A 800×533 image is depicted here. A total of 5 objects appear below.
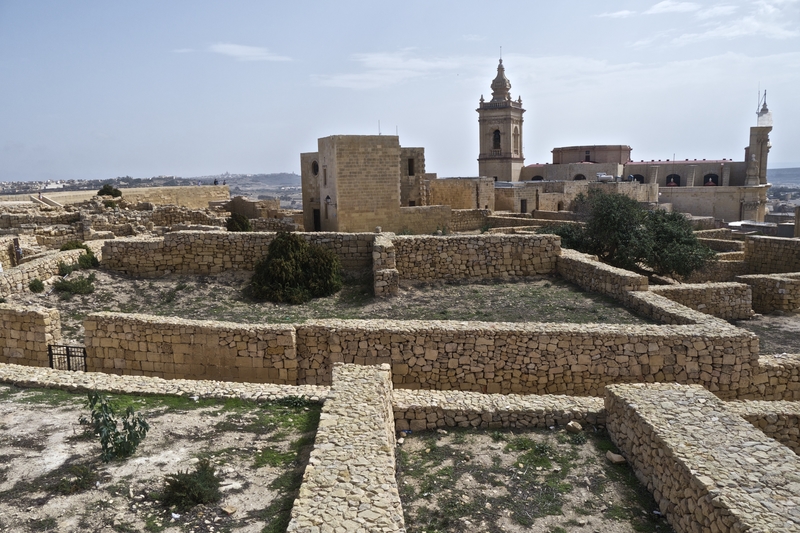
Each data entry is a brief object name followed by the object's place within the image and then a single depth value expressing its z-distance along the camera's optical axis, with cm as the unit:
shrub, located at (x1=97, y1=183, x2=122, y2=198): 3139
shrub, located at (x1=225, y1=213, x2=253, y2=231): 2316
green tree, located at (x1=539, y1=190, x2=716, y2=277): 1645
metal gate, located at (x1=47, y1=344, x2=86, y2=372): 973
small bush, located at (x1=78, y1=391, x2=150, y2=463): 546
